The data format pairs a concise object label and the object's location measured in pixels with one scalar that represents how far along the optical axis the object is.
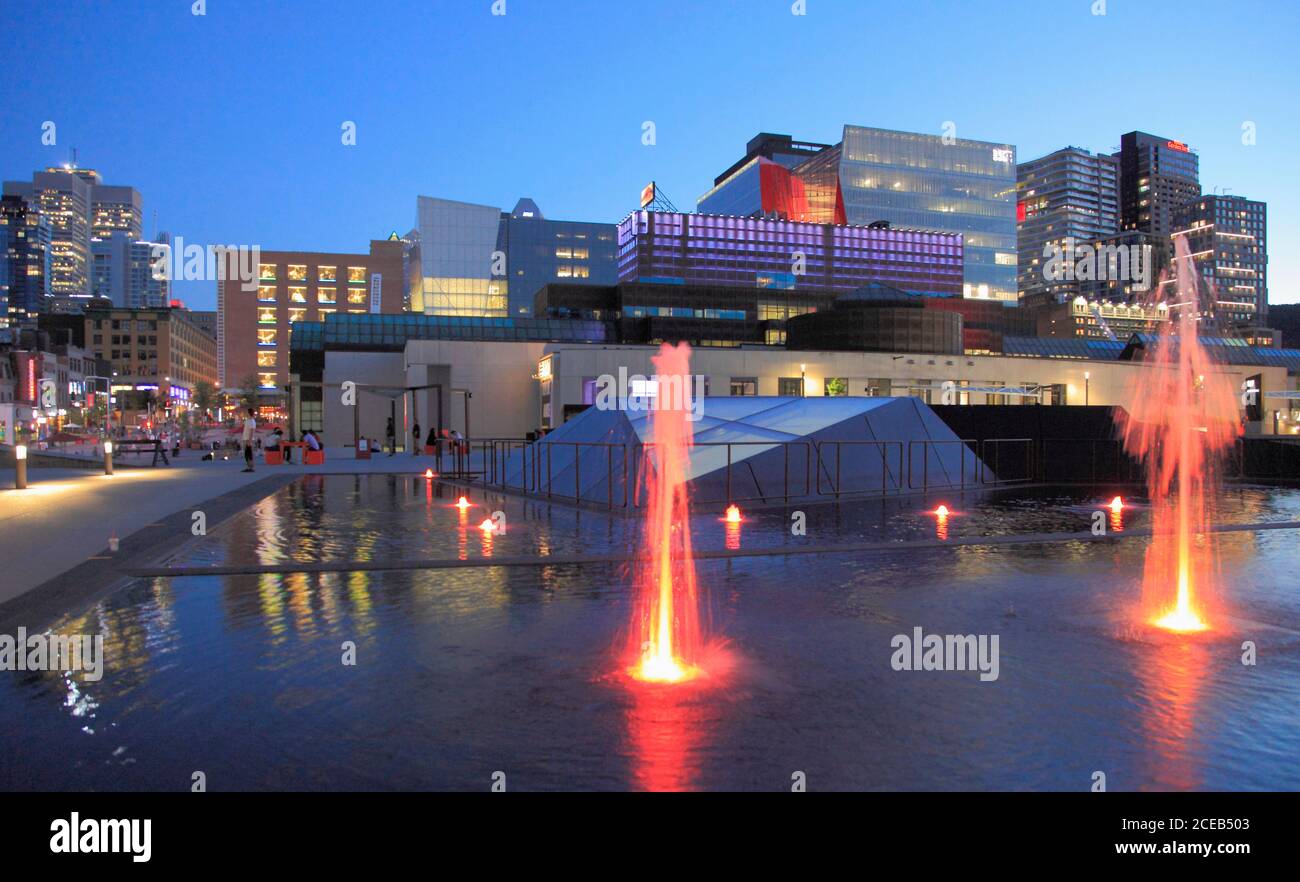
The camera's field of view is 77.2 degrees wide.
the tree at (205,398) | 127.06
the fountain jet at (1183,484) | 7.92
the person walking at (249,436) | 28.46
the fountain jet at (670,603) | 6.01
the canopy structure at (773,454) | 18.03
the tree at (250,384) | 104.62
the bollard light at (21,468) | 20.69
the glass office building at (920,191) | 112.81
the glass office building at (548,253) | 132.38
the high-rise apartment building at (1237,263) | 187.12
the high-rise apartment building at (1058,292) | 172.44
